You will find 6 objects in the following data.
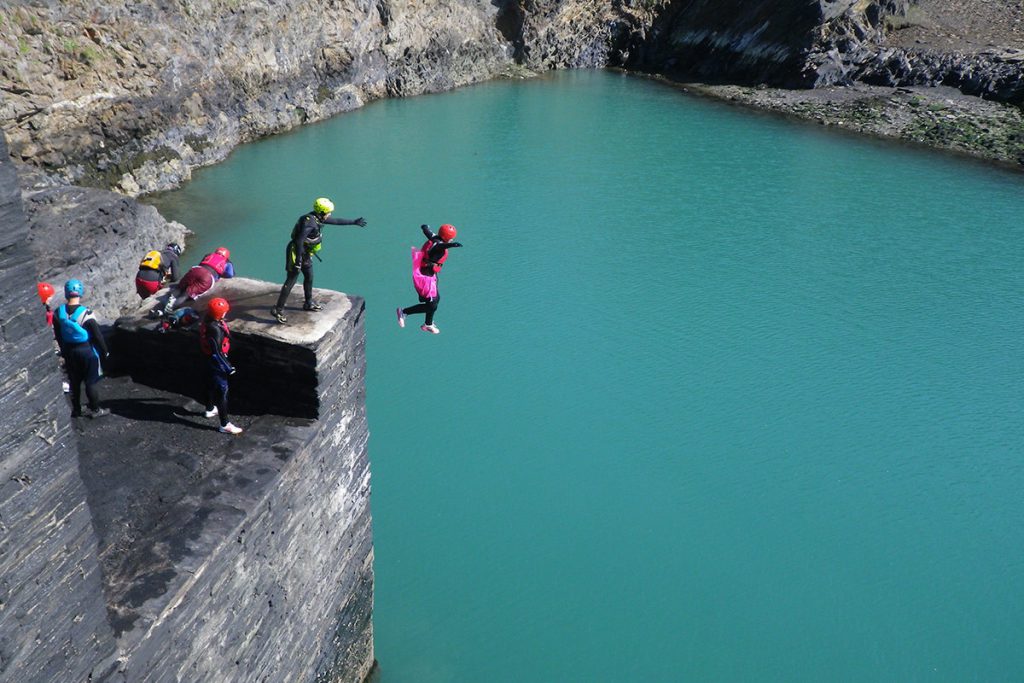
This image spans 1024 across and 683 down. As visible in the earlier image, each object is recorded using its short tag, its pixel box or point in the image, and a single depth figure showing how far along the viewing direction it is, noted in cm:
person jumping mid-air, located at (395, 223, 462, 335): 1042
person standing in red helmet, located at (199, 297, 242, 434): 704
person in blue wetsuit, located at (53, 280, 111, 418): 740
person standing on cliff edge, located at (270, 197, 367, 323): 745
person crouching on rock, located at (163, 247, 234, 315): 798
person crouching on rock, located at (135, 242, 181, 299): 952
